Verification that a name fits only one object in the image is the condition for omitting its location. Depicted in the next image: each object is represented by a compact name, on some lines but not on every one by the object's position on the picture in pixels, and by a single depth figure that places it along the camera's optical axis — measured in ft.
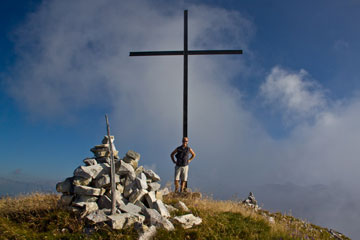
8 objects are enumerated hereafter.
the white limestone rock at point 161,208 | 29.40
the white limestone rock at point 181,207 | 32.91
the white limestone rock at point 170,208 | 32.23
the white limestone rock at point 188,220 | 27.45
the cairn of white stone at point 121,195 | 26.53
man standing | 44.29
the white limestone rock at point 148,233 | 24.27
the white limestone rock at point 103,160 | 34.71
